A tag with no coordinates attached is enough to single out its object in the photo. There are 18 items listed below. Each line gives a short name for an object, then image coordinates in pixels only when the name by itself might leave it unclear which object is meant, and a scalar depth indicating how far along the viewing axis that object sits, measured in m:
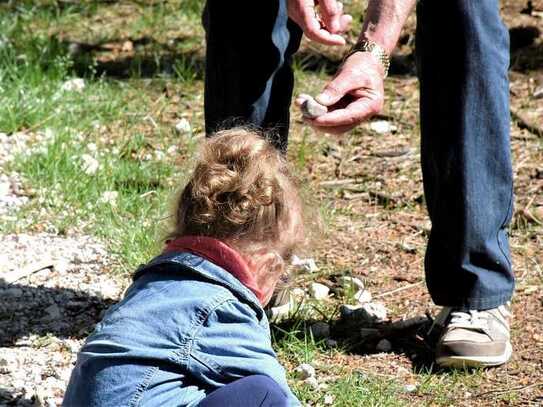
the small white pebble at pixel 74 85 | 10.33
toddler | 4.72
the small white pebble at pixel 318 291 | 7.45
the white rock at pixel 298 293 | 7.35
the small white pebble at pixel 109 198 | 8.40
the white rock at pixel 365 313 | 7.15
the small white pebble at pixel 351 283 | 7.50
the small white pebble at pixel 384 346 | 6.90
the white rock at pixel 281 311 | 7.06
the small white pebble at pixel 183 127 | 10.00
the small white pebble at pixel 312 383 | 6.33
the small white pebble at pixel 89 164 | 8.86
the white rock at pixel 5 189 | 8.63
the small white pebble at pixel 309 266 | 7.72
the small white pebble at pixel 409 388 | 6.37
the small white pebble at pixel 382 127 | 10.10
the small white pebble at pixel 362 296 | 7.40
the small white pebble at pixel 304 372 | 6.43
